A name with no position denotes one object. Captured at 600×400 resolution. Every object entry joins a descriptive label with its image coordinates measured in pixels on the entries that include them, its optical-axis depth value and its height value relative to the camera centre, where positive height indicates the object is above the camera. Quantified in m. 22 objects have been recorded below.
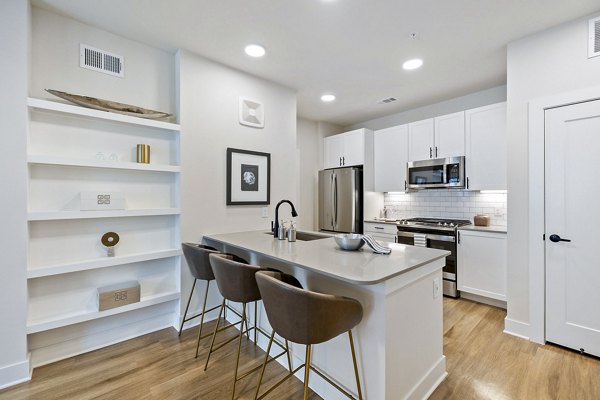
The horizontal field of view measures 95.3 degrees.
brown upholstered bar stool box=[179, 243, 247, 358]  2.26 -0.52
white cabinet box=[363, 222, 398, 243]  4.04 -0.48
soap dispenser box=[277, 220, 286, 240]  2.56 -0.30
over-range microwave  3.67 +0.37
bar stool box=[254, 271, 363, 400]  1.30 -0.56
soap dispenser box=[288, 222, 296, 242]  2.44 -0.32
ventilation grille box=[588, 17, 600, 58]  2.15 +1.28
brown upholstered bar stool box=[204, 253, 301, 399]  1.78 -0.53
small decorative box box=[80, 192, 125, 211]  2.24 -0.01
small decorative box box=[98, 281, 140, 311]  2.31 -0.83
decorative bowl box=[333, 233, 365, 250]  1.97 -0.31
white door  2.18 -0.22
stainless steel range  3.51 -0.50
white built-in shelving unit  2.13 -0.22
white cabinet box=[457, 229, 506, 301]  3.15 -0.77
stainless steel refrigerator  4.55 -0.01
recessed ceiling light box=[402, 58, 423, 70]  2.94 +1.50
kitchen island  1.47 -0.69
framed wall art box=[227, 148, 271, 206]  3.04 +0.26
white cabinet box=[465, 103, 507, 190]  3.35 +0.67
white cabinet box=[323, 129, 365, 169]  4.59 +0.89
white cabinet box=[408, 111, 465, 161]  3.71 +0.89
